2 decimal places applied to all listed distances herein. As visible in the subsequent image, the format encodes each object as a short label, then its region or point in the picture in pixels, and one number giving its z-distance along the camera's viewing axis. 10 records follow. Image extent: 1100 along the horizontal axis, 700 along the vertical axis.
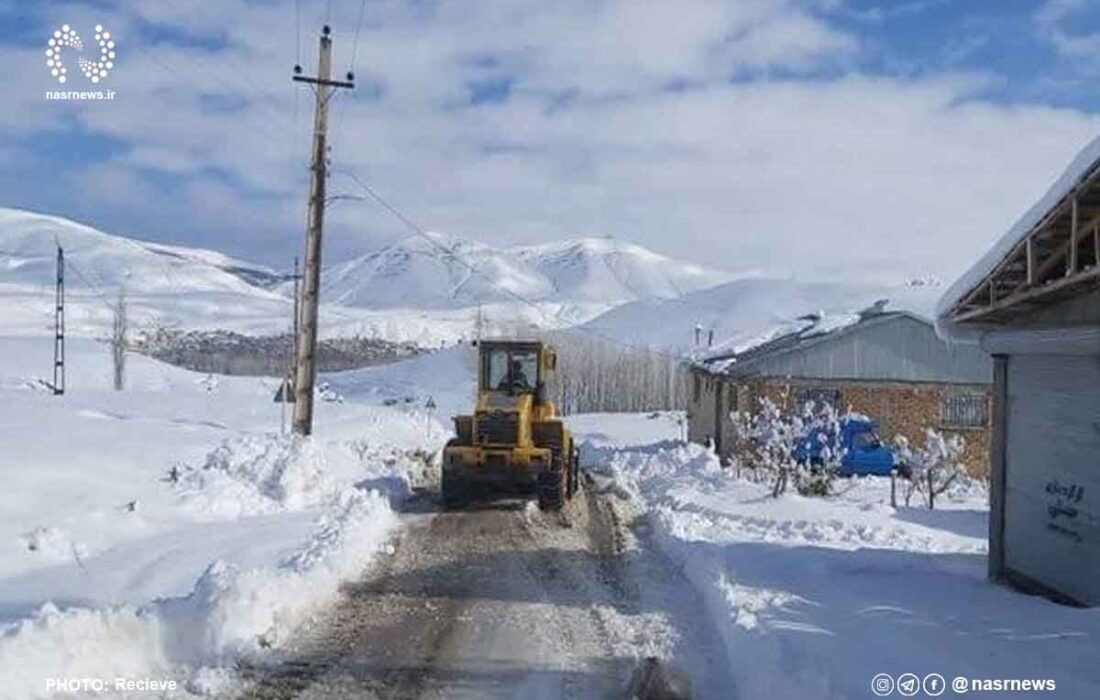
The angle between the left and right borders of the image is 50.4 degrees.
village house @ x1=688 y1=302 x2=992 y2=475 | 32.38
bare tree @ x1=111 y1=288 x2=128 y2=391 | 69.14
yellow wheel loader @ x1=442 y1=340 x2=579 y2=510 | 20.67
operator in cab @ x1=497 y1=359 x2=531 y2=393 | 22.80
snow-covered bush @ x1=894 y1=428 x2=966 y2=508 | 22.50
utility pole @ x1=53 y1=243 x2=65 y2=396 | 45.59
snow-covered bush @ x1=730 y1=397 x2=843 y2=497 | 23.39
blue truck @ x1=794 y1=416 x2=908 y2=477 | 30.14
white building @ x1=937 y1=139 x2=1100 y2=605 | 11.52
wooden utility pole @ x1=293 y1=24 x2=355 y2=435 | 24.04
